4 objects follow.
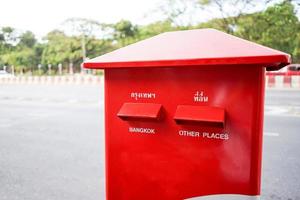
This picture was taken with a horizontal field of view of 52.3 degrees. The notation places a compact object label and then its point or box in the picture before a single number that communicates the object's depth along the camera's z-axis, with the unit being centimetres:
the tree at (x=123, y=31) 3597
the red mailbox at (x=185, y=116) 131
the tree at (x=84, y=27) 3525
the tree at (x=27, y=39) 4686
